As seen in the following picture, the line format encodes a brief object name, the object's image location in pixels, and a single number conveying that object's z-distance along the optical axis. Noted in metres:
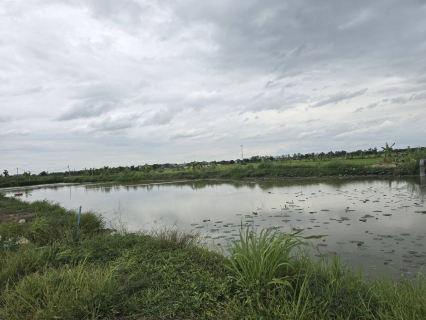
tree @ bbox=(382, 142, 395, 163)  22.00
